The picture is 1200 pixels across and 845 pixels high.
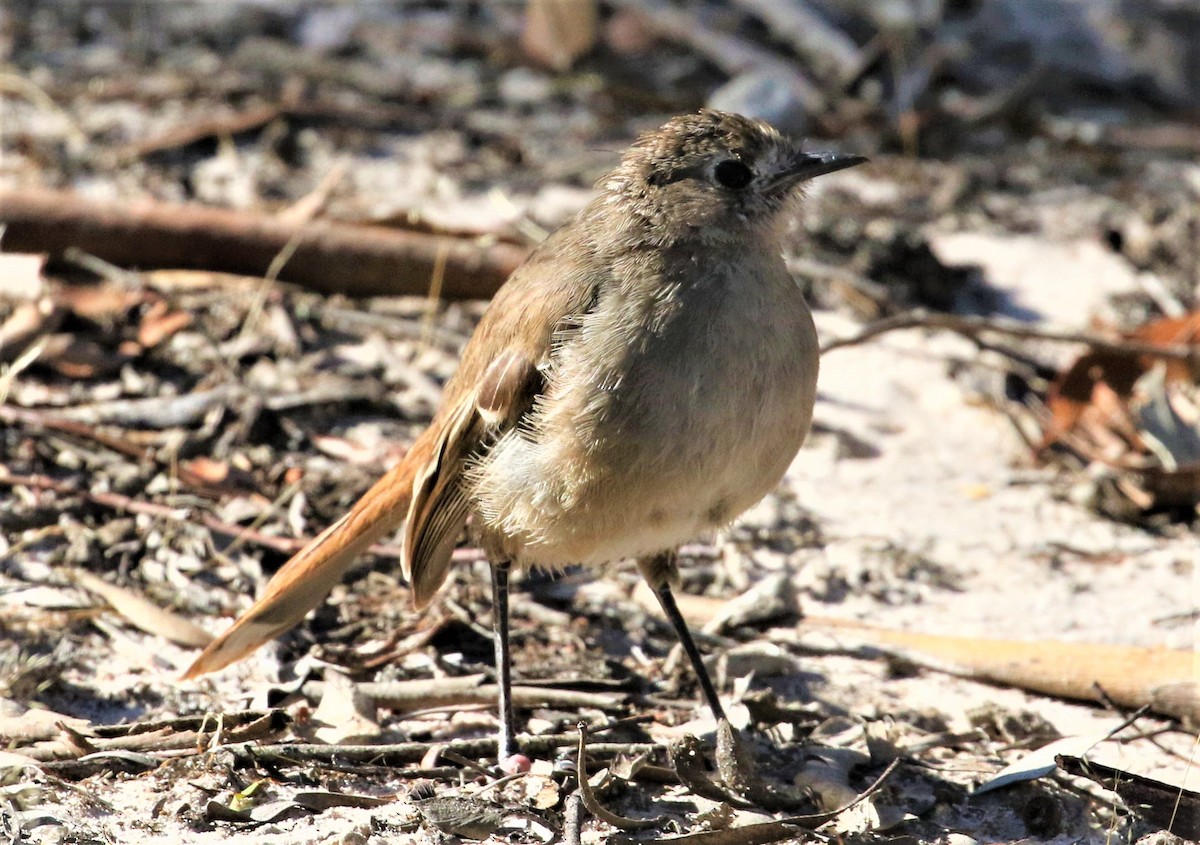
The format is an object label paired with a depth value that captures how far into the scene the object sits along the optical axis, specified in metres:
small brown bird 7.39
